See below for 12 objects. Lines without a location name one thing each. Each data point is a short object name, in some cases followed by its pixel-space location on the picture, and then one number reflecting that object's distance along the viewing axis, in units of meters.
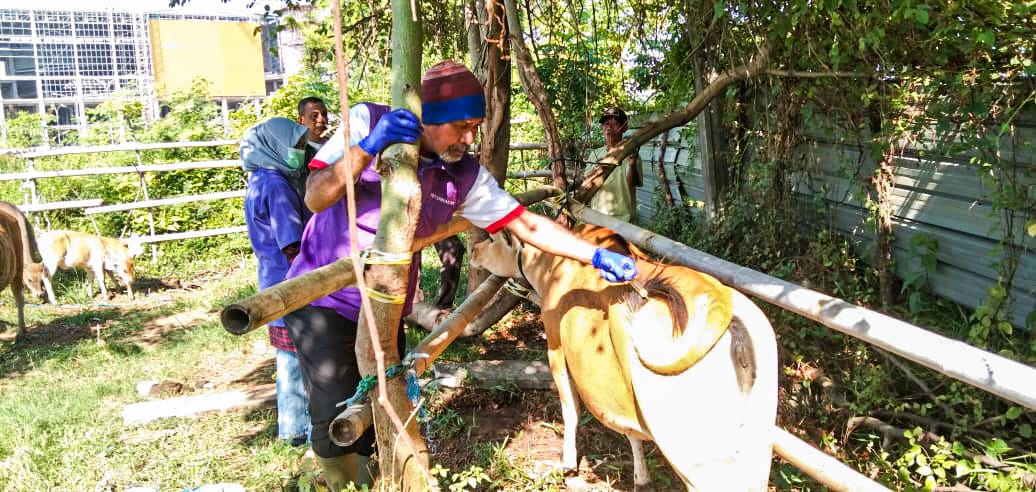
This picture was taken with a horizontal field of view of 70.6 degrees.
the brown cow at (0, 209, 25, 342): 7.41
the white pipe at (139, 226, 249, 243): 10.35
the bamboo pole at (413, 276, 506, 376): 3.09
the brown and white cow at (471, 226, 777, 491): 2.48
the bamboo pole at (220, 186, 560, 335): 1.75
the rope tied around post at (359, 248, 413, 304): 2.22
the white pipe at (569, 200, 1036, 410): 1.90
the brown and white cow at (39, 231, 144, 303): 8.65
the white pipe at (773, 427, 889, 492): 2.50
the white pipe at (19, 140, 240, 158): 10.00
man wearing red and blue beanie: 2.37
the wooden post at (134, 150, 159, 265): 10.33
